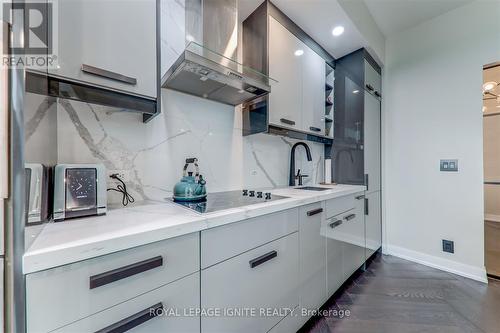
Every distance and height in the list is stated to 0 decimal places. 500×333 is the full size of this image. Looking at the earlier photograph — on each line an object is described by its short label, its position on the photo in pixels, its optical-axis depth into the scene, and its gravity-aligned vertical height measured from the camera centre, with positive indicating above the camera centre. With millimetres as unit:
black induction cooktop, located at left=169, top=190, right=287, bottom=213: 979 -189
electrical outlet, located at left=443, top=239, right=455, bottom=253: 2180 -836
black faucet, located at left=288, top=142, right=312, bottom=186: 2104 +14
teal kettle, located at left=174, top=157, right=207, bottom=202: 1154 -126
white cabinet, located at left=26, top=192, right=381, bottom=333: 548 -413
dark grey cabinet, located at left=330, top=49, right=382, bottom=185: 2270 +507
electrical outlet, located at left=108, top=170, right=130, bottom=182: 1101 -36
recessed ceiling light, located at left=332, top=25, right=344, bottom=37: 1898 +1246
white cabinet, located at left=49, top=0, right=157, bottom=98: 772 +501
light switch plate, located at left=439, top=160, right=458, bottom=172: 2172 +7
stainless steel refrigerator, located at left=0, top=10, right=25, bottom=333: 474 -51
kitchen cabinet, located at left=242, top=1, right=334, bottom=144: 1597 +787
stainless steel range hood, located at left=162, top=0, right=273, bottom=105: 1083 +541
